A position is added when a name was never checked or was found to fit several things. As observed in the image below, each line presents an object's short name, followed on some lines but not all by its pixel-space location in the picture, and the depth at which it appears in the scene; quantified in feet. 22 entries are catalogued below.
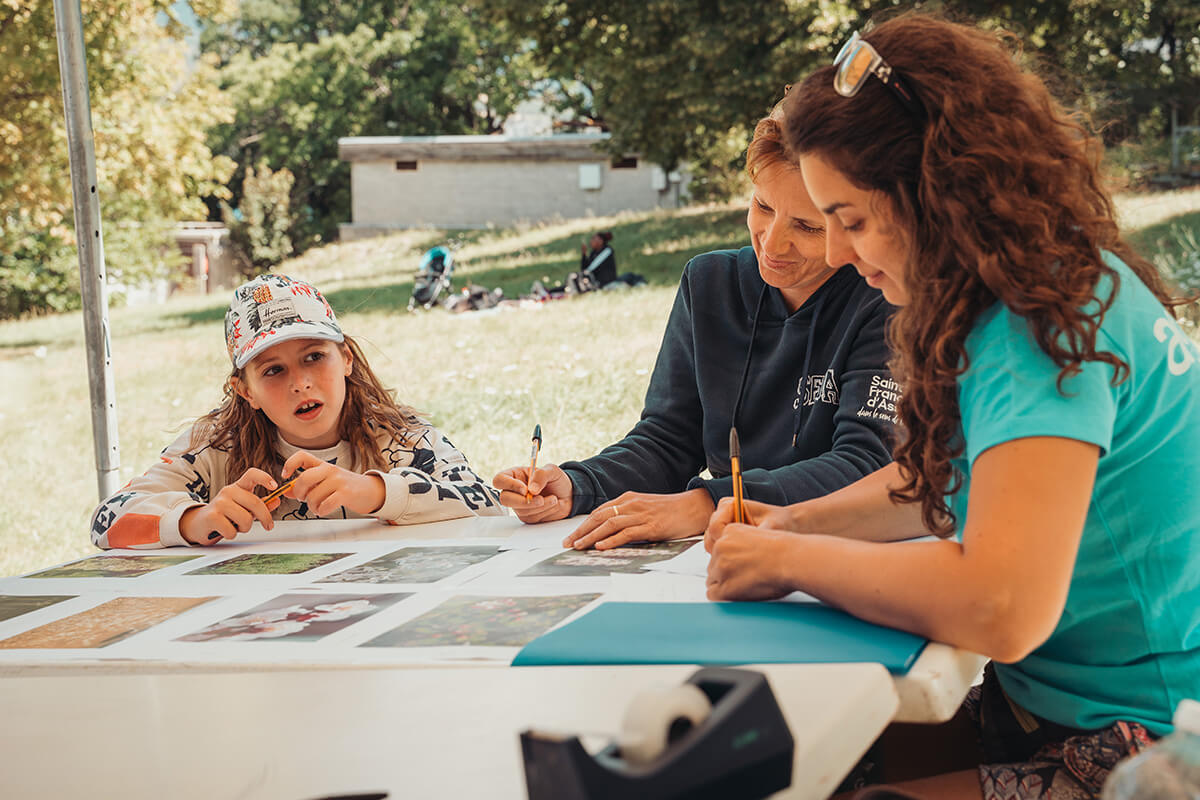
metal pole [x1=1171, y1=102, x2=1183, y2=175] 49.52
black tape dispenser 2.46
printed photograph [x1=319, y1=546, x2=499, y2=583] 5.60
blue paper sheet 3.60
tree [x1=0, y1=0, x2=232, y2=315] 36.88
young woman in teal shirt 3.63
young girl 7.08
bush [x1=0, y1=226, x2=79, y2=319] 84.43
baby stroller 40.68
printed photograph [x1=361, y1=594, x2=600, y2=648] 4.26
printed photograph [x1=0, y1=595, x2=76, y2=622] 5.52
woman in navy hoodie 6.27
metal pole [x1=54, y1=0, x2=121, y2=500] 10.57
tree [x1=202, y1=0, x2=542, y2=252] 109.70
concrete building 74.84
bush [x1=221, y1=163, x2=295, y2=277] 94.48
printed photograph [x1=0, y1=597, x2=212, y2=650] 4.89
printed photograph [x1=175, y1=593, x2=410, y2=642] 4.66
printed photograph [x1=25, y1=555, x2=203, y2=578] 6.35
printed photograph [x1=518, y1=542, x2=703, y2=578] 5.36
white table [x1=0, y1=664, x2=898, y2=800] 3.19
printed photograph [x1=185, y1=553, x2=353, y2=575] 6.08
